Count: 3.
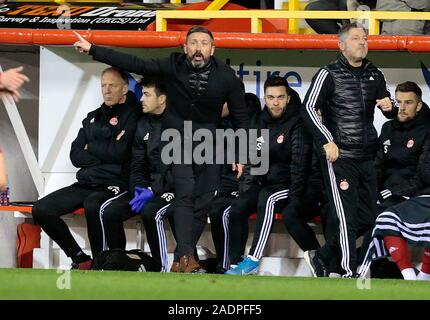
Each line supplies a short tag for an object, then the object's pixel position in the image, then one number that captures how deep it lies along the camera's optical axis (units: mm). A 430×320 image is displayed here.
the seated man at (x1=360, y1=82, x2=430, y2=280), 10547
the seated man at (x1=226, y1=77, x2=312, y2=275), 11141
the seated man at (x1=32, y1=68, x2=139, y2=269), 11633
